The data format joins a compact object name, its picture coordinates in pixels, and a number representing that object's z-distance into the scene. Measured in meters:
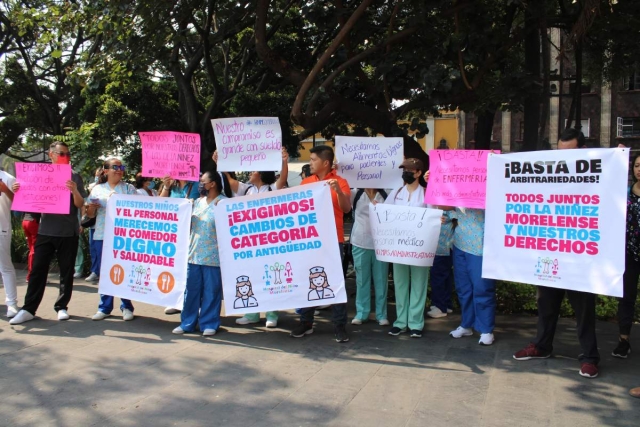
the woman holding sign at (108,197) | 6.66
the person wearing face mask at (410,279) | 5.98
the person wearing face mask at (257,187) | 6.42
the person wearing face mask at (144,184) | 8.37
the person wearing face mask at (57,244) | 6.42
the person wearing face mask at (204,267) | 6.10
